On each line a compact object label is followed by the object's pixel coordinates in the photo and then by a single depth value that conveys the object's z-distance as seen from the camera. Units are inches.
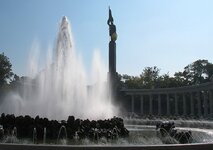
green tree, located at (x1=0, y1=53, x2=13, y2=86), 5113.2
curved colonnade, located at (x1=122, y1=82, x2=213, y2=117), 4210.1
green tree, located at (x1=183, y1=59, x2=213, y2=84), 6476.4
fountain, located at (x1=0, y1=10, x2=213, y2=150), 1086.4
